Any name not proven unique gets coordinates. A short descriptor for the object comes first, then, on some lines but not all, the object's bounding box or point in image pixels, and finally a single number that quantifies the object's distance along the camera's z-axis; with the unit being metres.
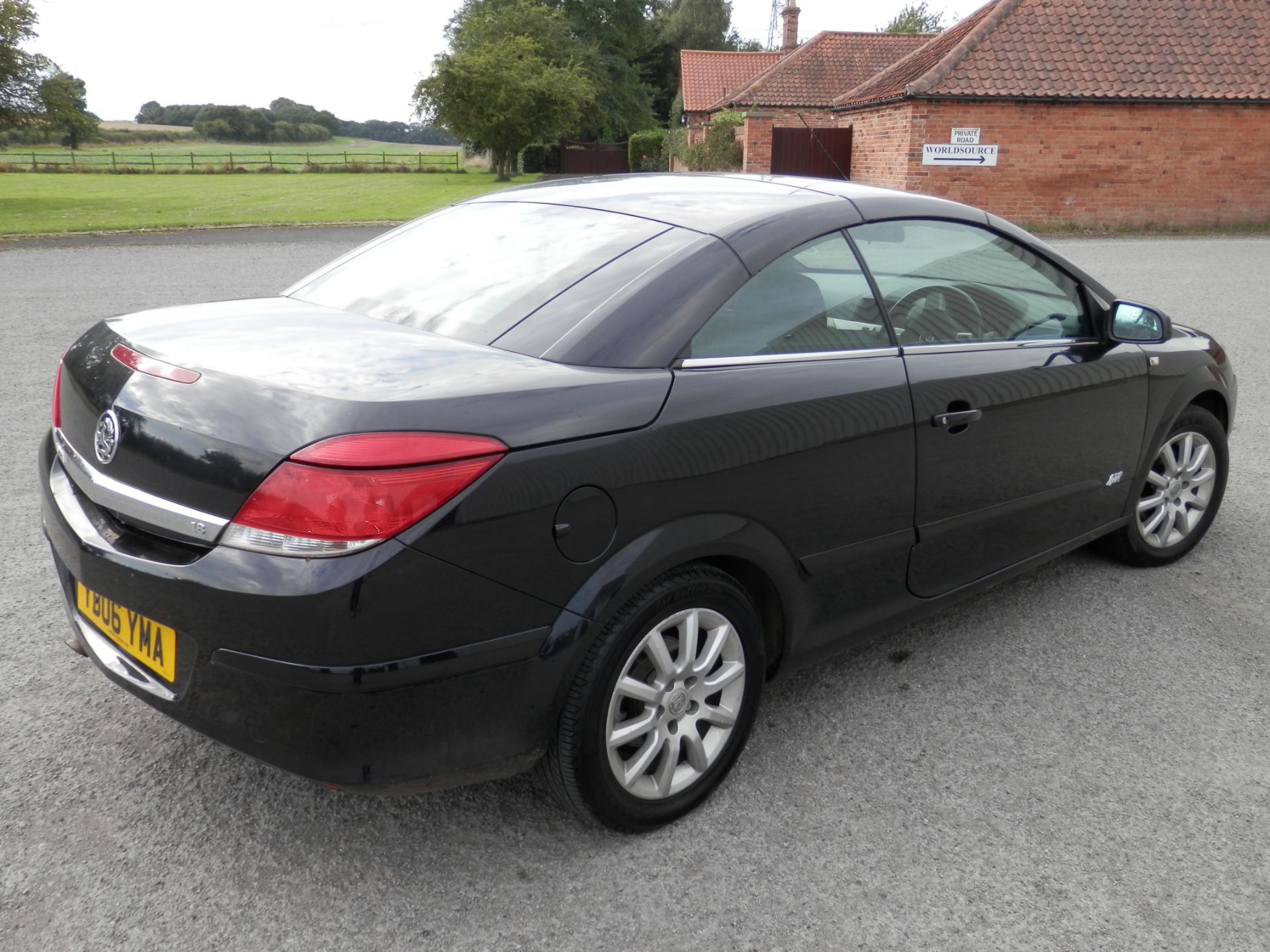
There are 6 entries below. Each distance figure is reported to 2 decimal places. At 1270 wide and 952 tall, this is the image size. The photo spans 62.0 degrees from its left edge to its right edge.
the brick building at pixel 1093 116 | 21.38
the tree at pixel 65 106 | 29.08
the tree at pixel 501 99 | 45.69
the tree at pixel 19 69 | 28.00
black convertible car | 2.07
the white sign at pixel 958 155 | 21.39
